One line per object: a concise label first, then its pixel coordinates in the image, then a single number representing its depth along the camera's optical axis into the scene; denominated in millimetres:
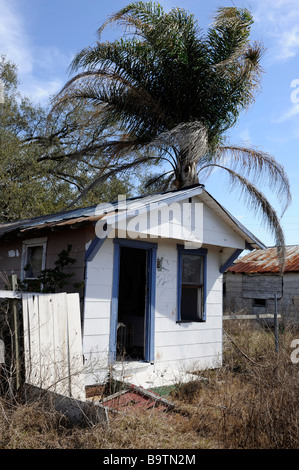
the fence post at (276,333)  8959
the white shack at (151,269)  7363
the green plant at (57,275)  7574
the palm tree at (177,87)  12031
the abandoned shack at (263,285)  17062
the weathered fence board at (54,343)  5879
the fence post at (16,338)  5676
